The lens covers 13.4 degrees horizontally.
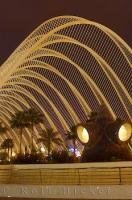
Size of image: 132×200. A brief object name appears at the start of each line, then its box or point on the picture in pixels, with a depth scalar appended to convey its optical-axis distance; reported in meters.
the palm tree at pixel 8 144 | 107.81
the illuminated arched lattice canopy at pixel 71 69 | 57.00
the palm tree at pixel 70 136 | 83.24
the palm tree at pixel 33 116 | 88.44
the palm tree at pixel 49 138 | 88.06
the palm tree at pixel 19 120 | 89.69
